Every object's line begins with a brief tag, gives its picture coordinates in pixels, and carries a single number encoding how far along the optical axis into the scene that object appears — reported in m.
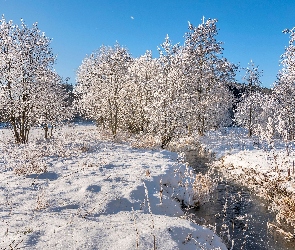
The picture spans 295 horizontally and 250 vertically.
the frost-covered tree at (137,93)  29.70
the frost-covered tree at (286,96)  31.41
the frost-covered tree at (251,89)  34.39
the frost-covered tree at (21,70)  18.12
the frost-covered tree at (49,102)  20.27
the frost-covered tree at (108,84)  24.83
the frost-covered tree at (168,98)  21.38
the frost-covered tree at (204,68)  30.03
